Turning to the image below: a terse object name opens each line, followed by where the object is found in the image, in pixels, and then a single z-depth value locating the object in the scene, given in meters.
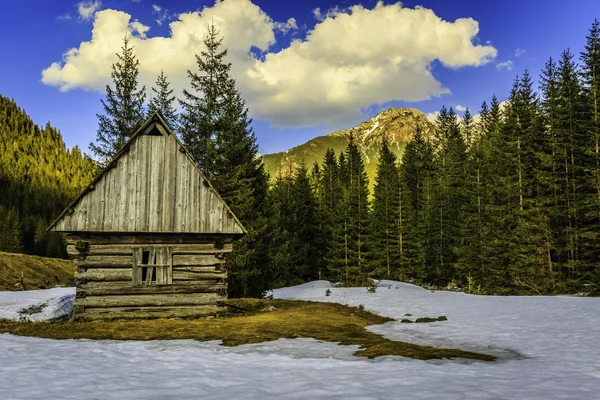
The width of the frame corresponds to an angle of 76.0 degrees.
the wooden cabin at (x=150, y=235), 14.23
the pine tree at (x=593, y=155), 26.22
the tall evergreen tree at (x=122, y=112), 27.03
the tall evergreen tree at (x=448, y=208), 49.68
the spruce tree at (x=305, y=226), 52.50
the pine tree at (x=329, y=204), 50.18
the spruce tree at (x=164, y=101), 31.72
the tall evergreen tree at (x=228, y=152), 23.91
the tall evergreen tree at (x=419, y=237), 49.72
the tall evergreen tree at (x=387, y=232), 50.00
